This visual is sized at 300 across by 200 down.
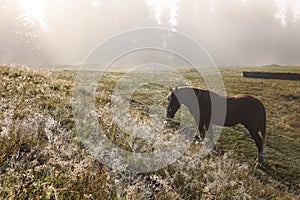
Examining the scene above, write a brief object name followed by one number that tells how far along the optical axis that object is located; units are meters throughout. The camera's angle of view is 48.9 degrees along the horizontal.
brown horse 12.43
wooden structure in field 40.84
